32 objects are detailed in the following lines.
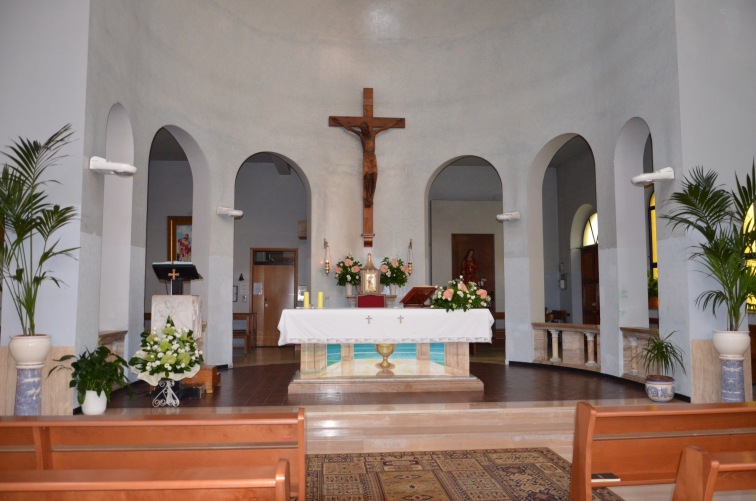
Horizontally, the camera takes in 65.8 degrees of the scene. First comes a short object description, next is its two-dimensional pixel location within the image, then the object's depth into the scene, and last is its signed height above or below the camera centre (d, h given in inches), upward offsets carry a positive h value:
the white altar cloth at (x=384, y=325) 296.8 -14.8
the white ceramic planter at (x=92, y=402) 246.1 -44.5
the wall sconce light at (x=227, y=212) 390.0 +56.7
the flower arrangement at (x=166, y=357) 256.7 -27.0
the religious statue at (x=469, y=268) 587.7 +28.7
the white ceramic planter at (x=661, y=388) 274.1 -42.9
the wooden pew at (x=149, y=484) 76.7 -25.5
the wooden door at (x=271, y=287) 572.7 +9.4
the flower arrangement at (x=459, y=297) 306.5 -0.2
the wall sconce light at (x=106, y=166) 256.8 +57.2
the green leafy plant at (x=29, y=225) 223.5 +27.9
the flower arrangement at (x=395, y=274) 413.4 +16.0
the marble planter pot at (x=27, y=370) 221.1 -28.1
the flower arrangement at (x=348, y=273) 417.1 +17.0
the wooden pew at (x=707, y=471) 82.7 -25.6
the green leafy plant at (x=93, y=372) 240.1 -31.2
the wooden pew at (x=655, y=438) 121.2 -30.1
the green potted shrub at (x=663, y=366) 274.5 -33.9
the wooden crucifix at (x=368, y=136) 430.3 +118.9
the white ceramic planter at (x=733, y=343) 251.6 -19.9
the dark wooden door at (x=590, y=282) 575.2 +14.8
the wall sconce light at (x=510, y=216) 412.2 +56.9
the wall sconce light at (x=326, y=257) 425.1 +29.2
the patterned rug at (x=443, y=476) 168.6 -57.0
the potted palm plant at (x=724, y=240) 251.3 +24.4
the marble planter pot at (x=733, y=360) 251.3 -27.5
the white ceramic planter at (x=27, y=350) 221.5 -20.3
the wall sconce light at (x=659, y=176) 278.7 +57.6
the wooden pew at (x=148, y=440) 116.4 -29.3
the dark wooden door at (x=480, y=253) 616.7 +46.4
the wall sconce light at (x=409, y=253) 442.0 +32.6
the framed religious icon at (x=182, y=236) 580.7 +60.4
